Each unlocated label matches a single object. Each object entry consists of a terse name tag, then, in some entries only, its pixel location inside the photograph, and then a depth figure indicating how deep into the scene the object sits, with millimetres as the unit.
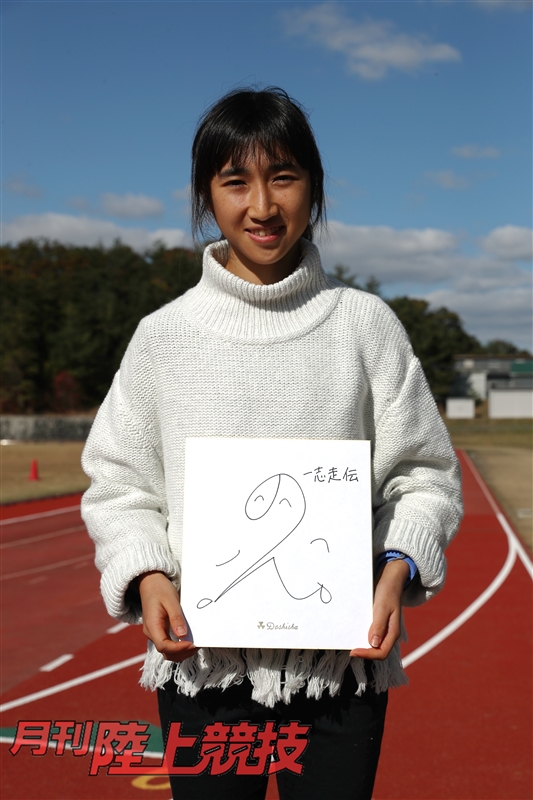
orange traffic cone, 20406
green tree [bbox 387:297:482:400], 59250
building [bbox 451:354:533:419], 59469
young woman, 1671
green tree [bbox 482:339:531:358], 98875
